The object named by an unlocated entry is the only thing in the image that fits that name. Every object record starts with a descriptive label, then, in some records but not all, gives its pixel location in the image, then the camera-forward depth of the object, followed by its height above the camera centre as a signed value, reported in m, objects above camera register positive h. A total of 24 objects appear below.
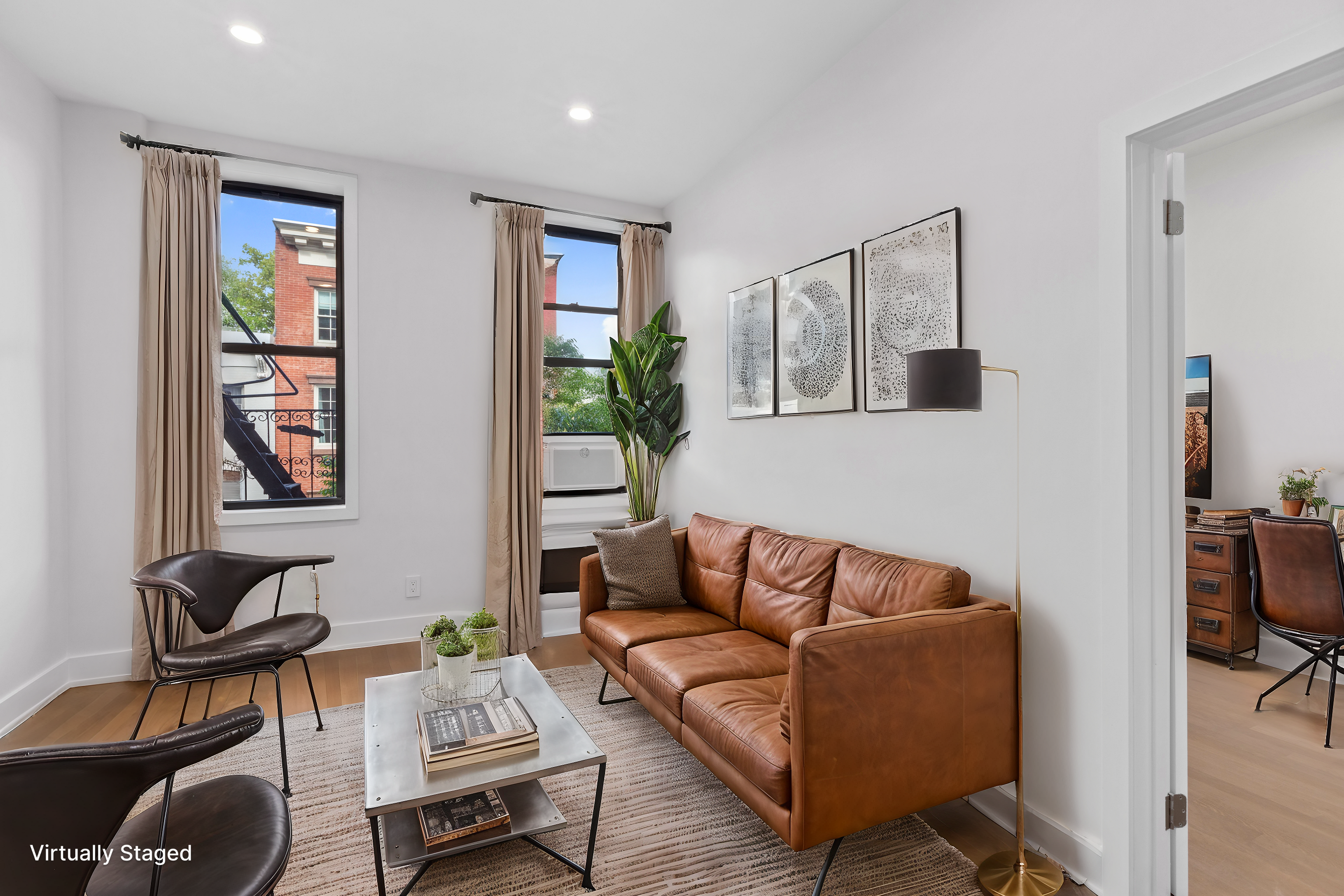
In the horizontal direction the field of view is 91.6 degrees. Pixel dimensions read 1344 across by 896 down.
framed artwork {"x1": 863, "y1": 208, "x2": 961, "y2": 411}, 2.35 +0.56
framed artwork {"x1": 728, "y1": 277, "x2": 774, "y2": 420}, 3.47 +0.51
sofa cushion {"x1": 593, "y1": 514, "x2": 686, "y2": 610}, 3.27 -0.63
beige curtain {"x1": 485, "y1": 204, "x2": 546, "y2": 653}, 4.12 +0.03
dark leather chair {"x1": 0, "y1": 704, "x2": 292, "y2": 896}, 1.03 -0.67
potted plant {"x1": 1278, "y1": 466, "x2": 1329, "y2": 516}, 3.35 -0.24
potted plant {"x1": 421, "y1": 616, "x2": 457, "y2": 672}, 2.28 -0.67
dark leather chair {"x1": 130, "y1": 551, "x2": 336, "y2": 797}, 2.35 -0.76
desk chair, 2.72 -0.61
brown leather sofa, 1.70 -0.79
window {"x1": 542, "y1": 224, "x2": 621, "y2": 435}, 4.64 +0.84
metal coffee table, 1.69 -0.89
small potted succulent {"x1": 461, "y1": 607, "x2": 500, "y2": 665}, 2.30 -0.67
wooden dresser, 3.51 -0.83
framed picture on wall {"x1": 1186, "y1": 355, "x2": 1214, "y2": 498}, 3.92 +0.09
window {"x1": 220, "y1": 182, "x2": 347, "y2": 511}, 3.84 +0.58
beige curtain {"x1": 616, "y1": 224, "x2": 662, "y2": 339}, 4.57 +1.18
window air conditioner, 4.60 -0.15
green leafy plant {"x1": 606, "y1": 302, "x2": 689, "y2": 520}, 4.31 +0.33
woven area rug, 1.87 -1.25
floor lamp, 1.82 +0.13
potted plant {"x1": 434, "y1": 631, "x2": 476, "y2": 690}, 2.18 -0.73
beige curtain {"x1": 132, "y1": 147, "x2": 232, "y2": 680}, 3.41 +0.40
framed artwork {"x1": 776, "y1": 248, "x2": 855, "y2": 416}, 2.89 +0.51
